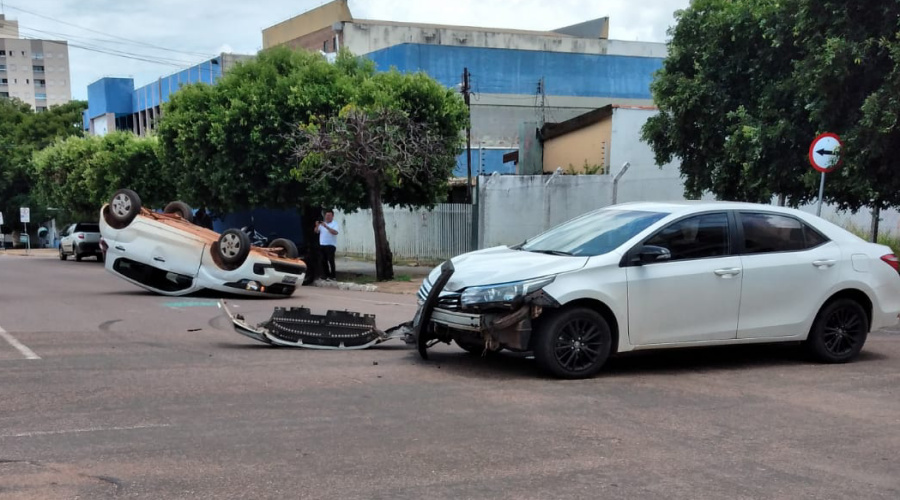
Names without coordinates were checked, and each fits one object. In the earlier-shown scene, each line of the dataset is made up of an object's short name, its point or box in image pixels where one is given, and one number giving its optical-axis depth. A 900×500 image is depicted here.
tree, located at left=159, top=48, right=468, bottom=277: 18.08
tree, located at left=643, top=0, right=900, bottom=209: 11.81
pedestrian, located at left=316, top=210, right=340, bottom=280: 18.16
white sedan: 6.66
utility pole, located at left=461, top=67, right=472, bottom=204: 23.88
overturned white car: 13.48
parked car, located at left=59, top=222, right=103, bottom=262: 30.14
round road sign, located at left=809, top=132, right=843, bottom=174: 11.49
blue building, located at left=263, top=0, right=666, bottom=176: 35.16
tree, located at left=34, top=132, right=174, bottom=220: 29.33
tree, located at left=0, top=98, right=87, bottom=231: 50.97
